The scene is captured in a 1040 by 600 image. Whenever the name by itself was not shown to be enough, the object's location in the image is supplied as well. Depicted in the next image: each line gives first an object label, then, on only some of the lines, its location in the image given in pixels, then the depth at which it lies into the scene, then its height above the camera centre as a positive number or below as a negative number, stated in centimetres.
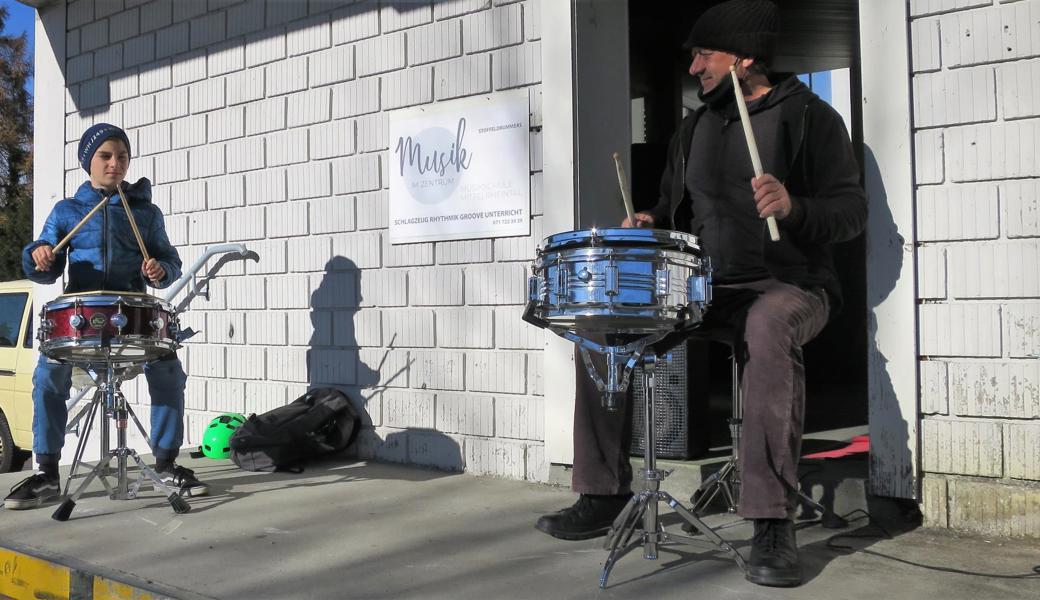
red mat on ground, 441 -68
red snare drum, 383 -3
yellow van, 753 -49
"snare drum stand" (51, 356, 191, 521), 408 -58
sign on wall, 484 +83
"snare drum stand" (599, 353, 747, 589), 288 -63
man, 288 +27
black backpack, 515 -67
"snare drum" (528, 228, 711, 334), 272 +11
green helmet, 574 -75
